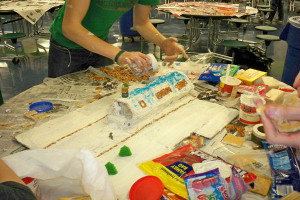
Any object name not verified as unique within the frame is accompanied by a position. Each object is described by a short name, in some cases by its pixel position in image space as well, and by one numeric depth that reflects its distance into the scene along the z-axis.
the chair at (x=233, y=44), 3.89
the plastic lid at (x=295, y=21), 2.69
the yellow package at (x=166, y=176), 0.90
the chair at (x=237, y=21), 5.07
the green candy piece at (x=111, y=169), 1.00
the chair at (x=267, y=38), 4.01
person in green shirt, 1.42
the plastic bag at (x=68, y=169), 0.81
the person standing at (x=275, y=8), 7.43
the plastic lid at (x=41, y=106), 1.43
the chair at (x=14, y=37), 4.07
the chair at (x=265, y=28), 4.39
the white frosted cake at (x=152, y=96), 1.32
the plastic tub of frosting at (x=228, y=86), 1.58
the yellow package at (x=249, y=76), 1.67
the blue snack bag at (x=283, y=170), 0.84
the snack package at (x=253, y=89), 1.49
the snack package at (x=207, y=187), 0.82
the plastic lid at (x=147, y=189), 0.88
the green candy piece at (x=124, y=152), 1.10
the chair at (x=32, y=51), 4.71
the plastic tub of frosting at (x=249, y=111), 1.31
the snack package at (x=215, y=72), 1.77
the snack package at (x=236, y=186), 0.84
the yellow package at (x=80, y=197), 0.80
